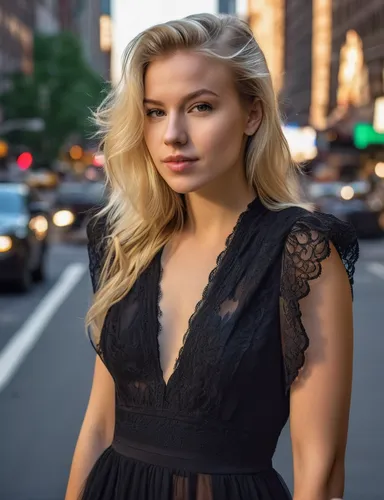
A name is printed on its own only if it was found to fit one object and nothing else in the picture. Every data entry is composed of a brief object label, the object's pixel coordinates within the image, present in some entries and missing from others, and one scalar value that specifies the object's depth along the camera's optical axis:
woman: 2.90
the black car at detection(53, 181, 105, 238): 39.78
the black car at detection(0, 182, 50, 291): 21.12
